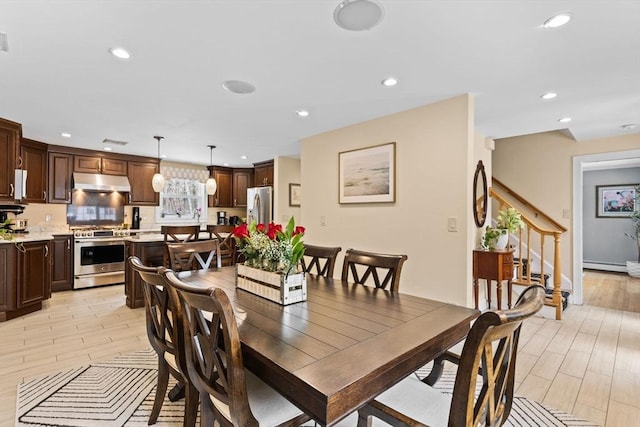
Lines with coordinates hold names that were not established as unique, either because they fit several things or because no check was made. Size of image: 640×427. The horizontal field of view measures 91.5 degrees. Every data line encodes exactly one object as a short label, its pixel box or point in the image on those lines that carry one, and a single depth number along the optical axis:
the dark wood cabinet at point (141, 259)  4.03
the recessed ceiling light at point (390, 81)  2.65
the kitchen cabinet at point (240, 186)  7.33
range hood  5.25
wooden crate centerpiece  1.66
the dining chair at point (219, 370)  1.03
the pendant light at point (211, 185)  5.29
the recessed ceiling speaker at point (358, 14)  1.70
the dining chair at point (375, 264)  2.05
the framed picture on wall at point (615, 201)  6.65
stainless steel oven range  5.00
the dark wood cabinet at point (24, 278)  3.54
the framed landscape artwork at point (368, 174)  3.60
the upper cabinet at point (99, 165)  5.38
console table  3.23
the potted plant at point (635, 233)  6.22
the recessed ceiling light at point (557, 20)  1.79
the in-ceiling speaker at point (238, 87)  2.74
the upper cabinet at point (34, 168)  4.68
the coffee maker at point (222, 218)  7.29
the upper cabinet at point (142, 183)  5.92
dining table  0.92
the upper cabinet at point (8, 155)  3.73
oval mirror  3.53
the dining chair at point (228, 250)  4.57
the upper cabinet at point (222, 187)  7.08
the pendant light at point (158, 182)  4.80
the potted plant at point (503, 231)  3.36
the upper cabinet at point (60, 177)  5.13
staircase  3.81
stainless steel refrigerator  6.34
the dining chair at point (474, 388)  0.86
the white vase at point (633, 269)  6.23
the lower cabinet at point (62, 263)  4.86
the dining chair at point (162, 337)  1.47
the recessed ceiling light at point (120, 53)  2.18
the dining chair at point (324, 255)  2.46
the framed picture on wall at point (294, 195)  6.19
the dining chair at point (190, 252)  2.65
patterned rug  1.90
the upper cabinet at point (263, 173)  6.55
